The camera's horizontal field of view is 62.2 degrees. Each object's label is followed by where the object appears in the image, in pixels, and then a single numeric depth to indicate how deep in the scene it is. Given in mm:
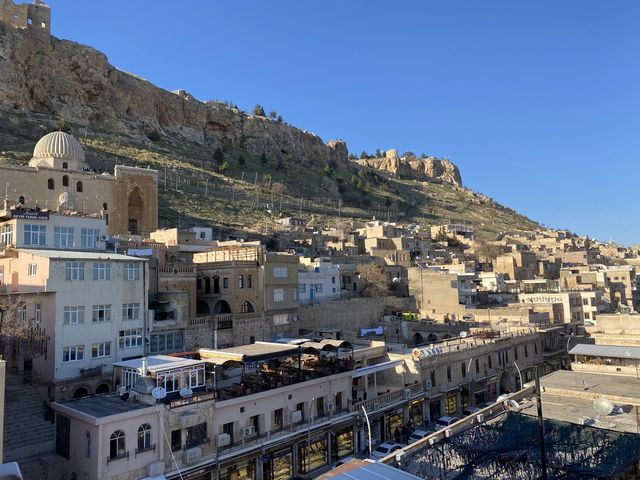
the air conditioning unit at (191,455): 19875
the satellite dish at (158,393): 19312
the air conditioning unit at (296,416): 24375
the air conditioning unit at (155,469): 19000
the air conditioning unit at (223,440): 21141
